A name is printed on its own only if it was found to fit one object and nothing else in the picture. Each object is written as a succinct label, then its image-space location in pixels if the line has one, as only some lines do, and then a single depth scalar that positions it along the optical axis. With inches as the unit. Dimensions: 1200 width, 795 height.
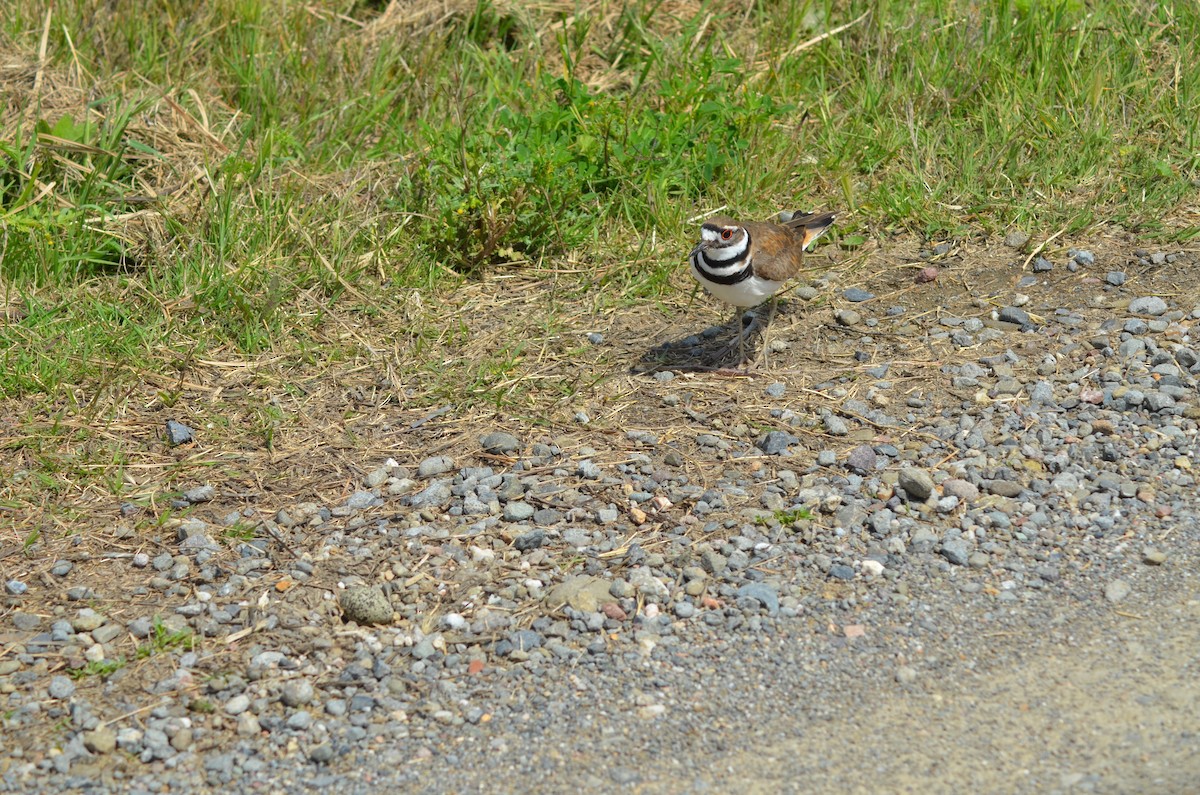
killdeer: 414.3
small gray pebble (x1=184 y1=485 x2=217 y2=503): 362.6
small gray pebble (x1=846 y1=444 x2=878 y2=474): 359.6
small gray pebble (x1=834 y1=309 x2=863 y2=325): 455.8
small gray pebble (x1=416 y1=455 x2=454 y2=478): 371.6
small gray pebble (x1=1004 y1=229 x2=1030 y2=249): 492.3
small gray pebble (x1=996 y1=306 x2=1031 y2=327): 441.1
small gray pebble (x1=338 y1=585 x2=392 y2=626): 305.3
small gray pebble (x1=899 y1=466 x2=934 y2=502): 340.5
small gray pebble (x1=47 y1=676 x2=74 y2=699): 283.9
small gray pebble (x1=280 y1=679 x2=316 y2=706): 278.4
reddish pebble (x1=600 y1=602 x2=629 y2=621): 304.0
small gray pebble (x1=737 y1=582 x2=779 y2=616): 302.7
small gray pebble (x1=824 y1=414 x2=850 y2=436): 380.2
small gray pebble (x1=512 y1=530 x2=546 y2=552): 332.8
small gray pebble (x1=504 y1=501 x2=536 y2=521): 345.7
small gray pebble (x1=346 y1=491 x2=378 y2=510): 356.2
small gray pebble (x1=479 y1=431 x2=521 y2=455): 381.7
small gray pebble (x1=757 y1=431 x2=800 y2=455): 372.2
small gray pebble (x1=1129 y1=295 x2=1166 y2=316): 431.8
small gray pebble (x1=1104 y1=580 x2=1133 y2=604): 297.4
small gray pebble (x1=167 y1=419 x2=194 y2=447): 392.5
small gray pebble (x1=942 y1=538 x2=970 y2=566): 315.0
